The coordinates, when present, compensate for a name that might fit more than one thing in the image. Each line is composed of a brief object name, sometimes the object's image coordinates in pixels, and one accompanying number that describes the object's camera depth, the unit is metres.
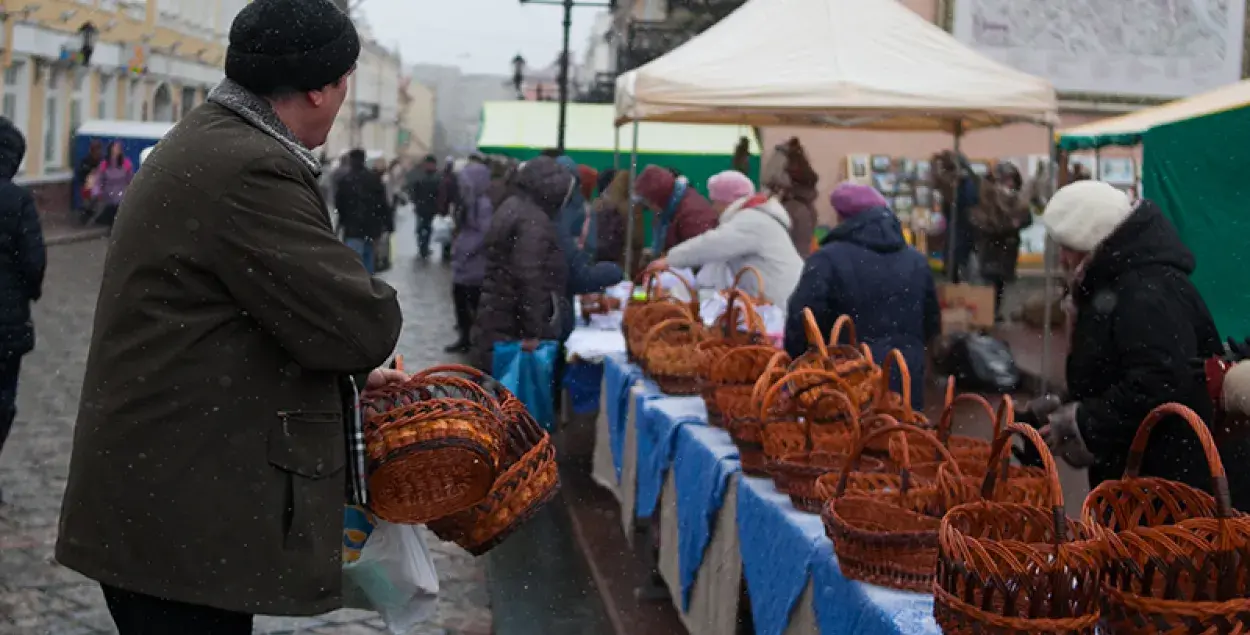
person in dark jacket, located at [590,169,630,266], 12.97
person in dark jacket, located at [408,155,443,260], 23.08
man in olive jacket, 2.25
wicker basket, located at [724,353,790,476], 4.07
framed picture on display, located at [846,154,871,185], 20.61
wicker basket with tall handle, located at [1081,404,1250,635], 2.14
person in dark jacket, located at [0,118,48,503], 5.99
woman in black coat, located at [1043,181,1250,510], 3.75
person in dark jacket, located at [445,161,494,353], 11.33
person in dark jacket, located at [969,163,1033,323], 14.75
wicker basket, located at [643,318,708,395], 5.76
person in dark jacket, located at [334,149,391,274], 15.59
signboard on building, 18.66
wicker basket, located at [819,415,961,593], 2.83
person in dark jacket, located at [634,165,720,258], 10.23
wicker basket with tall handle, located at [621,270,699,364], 6.55
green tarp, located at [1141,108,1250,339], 9.02
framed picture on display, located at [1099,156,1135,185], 19.14
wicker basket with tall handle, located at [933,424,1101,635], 2.16
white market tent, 8.01
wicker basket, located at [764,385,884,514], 3.59
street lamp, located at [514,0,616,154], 19.12
